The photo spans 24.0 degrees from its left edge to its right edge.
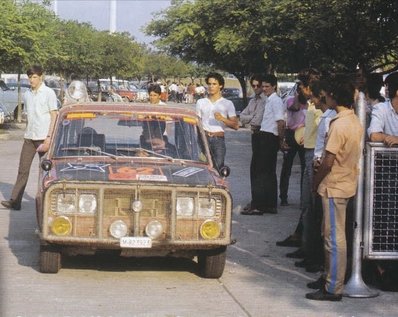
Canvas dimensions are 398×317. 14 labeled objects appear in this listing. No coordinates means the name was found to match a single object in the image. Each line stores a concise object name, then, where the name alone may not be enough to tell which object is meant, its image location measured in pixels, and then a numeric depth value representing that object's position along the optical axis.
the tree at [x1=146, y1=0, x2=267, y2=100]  29.28
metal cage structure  8.34
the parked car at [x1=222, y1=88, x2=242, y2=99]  57.82
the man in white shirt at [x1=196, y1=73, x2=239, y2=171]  12.30
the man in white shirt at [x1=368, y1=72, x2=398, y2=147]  8.55
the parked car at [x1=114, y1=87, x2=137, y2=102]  62.37
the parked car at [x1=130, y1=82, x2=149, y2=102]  62.00
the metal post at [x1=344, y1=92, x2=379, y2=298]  8.32
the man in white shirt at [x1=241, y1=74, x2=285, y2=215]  12.76
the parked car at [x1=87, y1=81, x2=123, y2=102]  50.97
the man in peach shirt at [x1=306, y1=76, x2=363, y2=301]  7.79
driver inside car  9.66
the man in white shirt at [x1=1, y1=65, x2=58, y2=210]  12.70
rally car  8.50
